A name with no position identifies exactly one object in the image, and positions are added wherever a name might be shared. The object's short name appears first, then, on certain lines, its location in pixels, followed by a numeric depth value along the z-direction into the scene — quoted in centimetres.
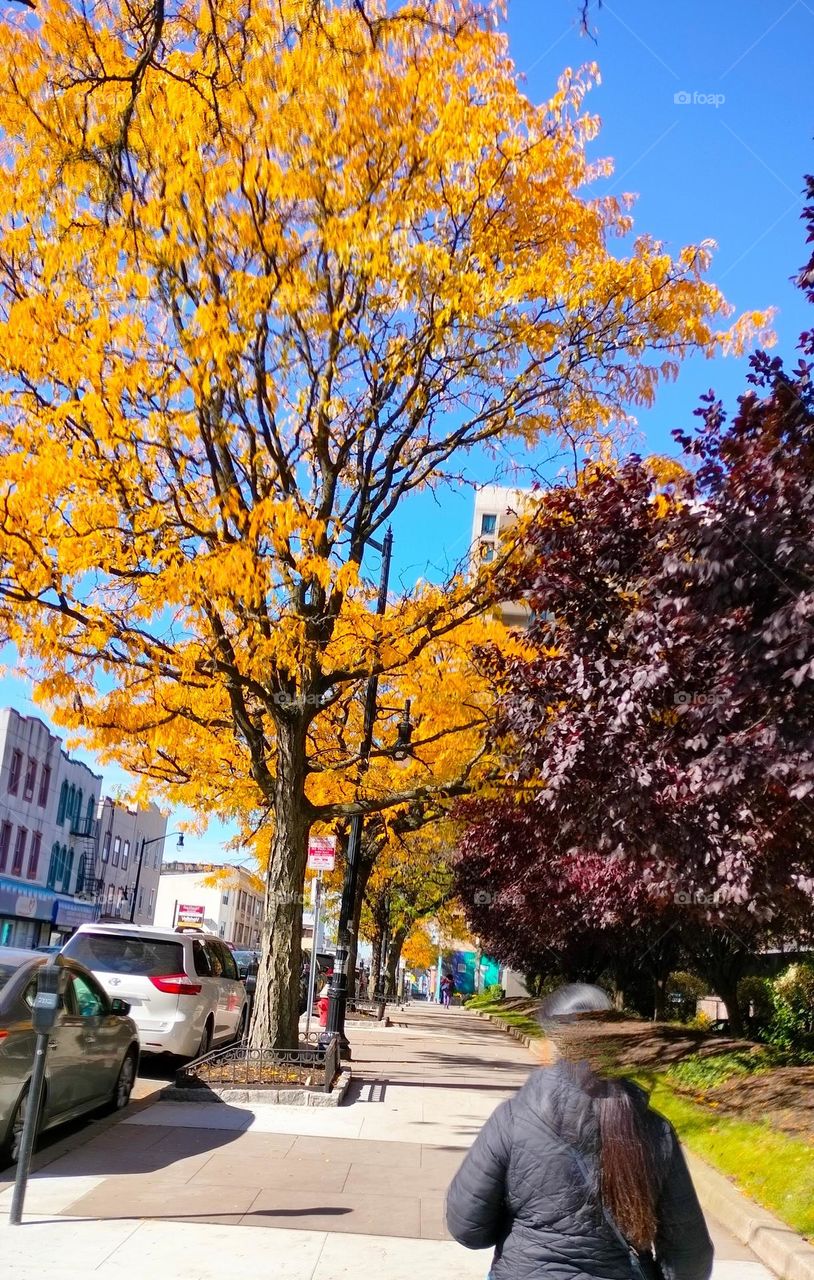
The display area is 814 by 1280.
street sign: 1484
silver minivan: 1337
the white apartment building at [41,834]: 4334
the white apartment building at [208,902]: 9881
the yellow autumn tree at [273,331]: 1038
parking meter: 645
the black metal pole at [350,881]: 1445
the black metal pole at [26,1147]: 648
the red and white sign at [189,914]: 5566
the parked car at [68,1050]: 767
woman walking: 299
